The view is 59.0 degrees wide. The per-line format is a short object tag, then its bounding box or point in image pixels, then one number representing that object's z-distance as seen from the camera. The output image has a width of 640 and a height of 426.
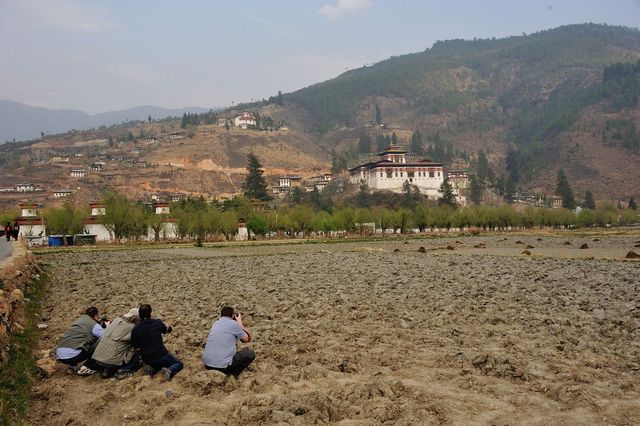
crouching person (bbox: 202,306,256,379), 10.27
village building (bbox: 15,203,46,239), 75.25
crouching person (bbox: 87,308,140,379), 10.80
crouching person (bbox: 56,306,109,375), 11.16
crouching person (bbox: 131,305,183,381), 10.58
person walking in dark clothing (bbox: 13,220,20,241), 54.66
